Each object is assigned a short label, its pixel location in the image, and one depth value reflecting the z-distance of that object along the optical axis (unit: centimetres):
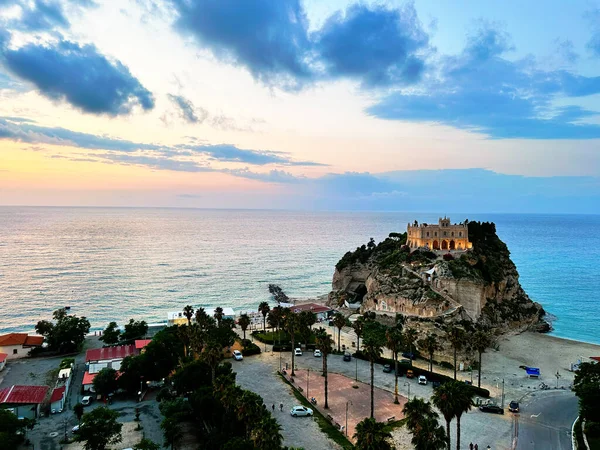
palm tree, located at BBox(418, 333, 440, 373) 5565
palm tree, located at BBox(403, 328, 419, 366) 5807
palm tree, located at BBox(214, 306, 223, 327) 6848
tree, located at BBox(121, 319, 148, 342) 6988
